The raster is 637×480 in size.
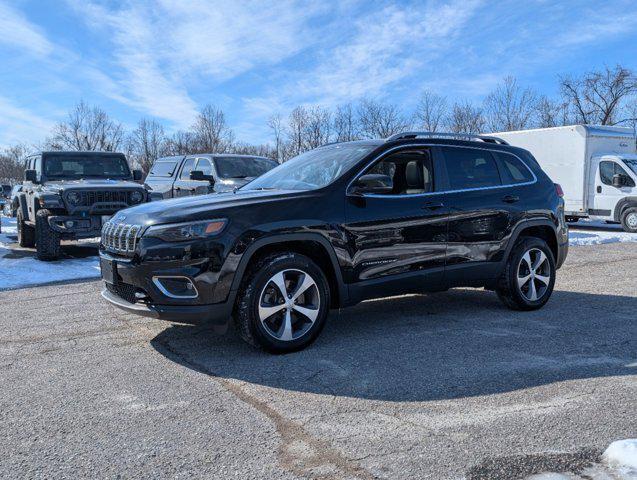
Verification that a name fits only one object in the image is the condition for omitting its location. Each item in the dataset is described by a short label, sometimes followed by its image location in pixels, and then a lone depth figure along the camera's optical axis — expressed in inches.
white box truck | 642.2
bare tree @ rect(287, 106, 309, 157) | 1775.3
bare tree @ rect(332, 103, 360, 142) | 1701.5
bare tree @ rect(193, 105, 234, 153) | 2048.5
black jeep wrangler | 388.2
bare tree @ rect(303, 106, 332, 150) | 1752.0
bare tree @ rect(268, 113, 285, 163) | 1804.9
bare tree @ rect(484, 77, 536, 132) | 1567.4
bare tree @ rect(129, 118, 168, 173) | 2377.0
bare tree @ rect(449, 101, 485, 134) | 1599.4
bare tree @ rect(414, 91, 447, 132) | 1589.6
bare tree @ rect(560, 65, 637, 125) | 1556.3
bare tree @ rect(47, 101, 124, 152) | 2313.0
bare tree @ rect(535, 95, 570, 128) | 1572.3
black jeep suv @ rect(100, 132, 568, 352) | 165.0
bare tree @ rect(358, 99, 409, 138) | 1633.9
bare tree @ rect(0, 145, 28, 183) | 2800.2
